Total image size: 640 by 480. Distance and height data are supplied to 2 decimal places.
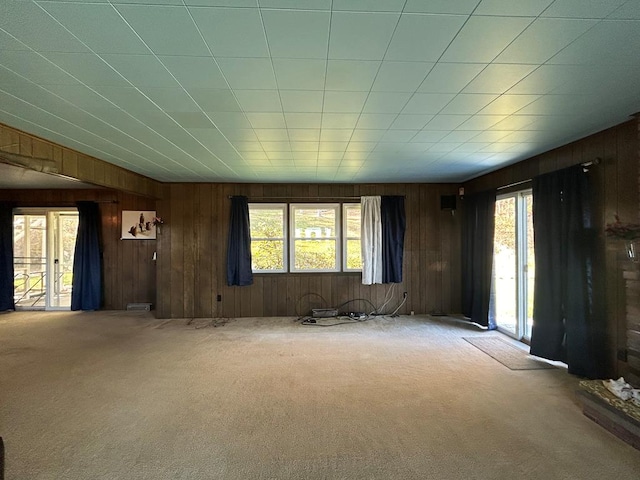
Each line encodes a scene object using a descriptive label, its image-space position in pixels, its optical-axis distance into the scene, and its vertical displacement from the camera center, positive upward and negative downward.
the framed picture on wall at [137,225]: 5.86 +0.31
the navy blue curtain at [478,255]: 4.54 -0.26
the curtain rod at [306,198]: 5.40 +0.78
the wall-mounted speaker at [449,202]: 5.48 +0.70
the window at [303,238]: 5.44 +0.03
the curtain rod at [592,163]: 2.86 +0.76
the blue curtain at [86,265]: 5.68 -0.47
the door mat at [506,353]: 3.23 -1.41
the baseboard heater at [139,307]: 5.79 -1.32
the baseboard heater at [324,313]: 5.21 -1.31
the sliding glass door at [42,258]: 5.81 -0.35
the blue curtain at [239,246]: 5.23 -0.11
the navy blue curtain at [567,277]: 2.88 -0.42
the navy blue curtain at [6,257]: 5.63 -0.31
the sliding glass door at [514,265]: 3.98 -0.38
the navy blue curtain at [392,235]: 5.37 +0.08
